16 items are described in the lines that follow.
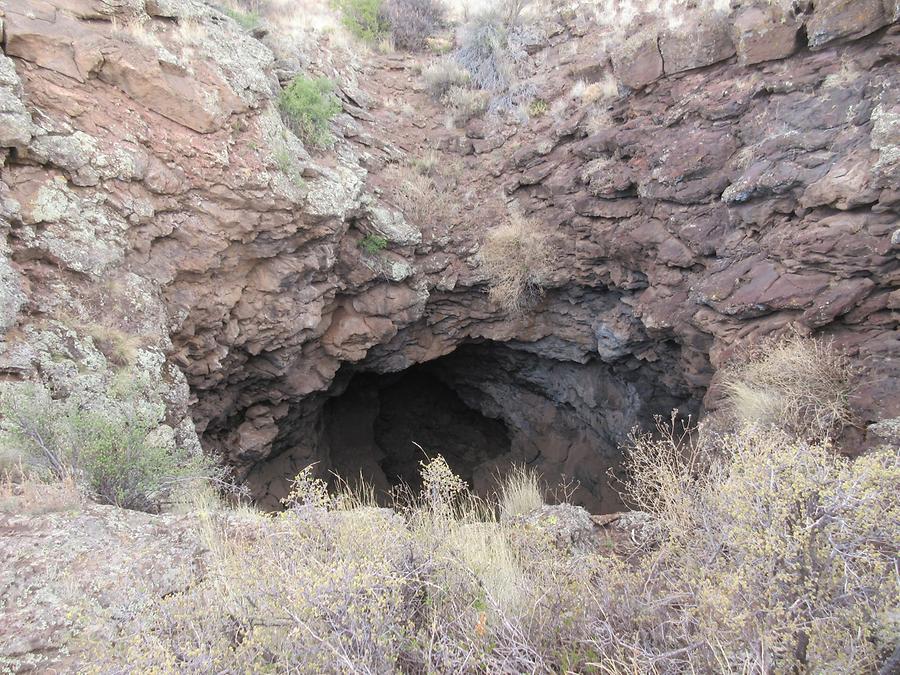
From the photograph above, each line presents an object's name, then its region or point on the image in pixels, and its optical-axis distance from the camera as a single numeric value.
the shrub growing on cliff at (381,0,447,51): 10.20
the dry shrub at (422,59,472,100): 9.22
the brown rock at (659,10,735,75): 6.27
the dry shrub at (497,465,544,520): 4.93
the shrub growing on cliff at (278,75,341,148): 7.04
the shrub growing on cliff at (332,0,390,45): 9.80
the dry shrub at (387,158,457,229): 7.92
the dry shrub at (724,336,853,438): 4.32
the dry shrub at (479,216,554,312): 8.04
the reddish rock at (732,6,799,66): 5.71
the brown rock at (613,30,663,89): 6.85
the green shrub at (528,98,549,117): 8.56
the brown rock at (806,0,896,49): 5.02
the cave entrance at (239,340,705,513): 8.34
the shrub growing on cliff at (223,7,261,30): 7.55
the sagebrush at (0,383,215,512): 3.55
